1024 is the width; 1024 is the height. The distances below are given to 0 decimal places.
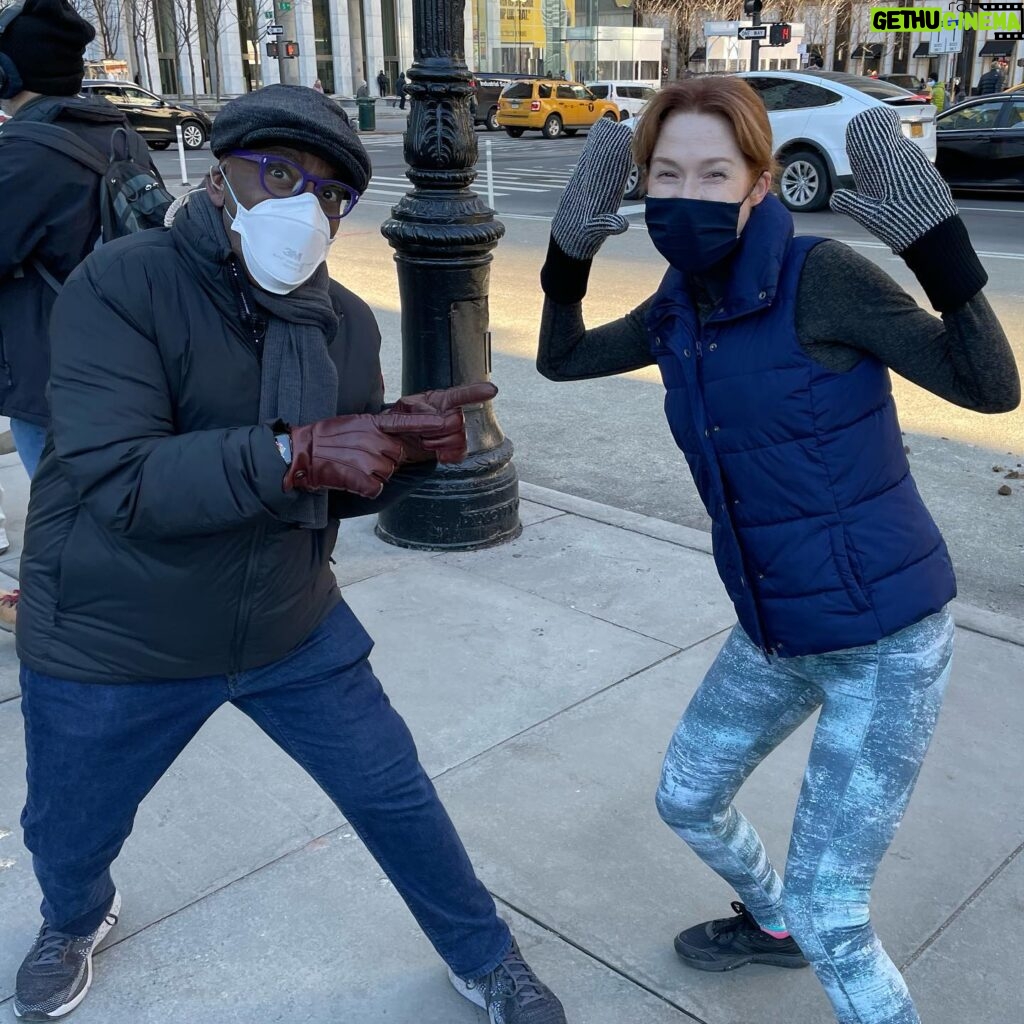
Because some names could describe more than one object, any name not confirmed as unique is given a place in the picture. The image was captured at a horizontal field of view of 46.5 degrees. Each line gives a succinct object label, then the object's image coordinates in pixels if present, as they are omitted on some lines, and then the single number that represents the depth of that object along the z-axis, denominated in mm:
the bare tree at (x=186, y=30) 45062
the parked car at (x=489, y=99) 37562
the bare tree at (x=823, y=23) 53797
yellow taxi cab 34562
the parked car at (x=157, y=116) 28688
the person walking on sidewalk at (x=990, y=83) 33500
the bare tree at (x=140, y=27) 42906
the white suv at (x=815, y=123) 14992
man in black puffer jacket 1867
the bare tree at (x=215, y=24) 44344
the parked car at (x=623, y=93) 35172
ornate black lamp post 4848
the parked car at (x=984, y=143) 16328
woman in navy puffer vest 1905
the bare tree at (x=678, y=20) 50750
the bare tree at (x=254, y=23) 49375
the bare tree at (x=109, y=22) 40312
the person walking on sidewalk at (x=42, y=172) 3297
